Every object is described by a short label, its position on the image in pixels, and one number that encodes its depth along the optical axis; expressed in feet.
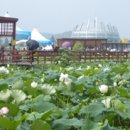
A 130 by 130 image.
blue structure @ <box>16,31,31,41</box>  125.91
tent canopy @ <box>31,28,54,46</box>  130.62
